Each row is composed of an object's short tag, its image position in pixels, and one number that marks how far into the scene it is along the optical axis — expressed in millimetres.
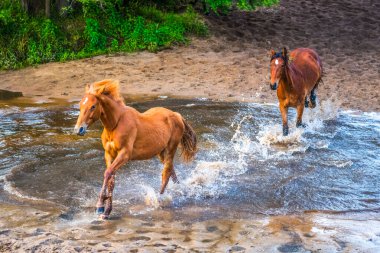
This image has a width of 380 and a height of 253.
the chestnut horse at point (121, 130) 12961
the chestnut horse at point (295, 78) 20047
